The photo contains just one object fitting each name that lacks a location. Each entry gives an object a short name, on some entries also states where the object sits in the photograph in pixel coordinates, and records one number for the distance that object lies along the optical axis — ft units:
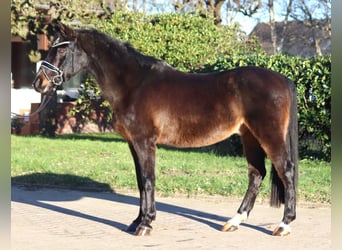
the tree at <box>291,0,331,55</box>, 131.57
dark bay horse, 22.26
